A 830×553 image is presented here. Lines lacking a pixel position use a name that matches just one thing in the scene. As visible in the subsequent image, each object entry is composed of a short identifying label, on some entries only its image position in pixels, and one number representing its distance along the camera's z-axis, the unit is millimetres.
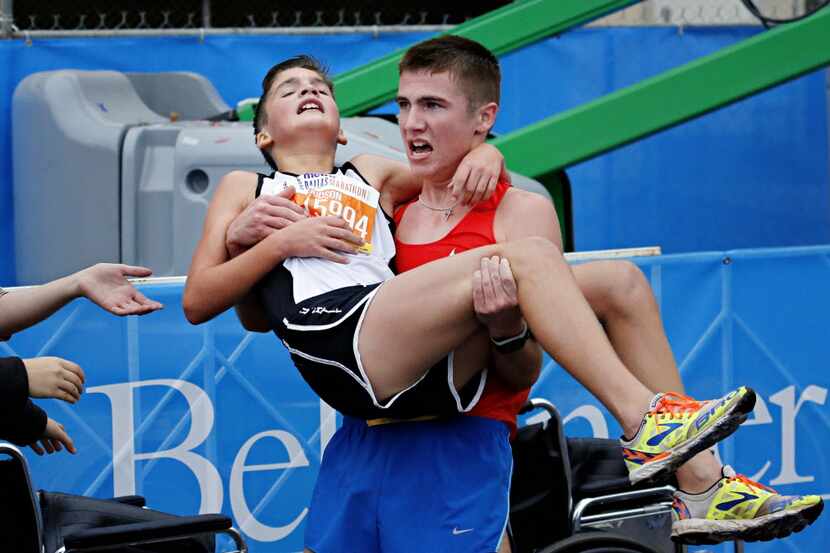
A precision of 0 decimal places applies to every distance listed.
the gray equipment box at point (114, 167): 11797
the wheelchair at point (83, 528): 6145
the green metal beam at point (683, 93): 13805
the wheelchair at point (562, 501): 7094
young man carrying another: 5668
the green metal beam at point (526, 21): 15156
